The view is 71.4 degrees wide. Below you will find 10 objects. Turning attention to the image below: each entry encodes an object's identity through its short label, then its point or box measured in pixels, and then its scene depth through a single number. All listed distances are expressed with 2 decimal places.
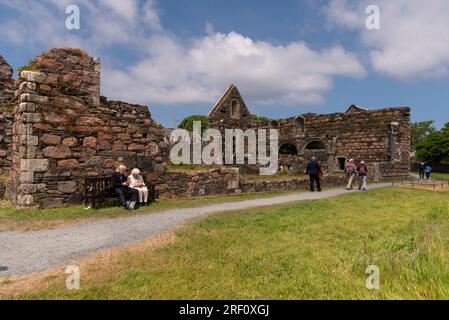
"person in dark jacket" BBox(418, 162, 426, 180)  24.23
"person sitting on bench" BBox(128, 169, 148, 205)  9.38
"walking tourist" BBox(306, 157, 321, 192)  14.35
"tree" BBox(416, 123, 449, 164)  47.78
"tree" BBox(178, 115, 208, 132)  59.36
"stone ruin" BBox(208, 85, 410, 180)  22.94
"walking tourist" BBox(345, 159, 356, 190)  15.43
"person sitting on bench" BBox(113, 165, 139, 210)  8.78
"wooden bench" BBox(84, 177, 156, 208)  8.55
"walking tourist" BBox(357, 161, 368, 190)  14.73
